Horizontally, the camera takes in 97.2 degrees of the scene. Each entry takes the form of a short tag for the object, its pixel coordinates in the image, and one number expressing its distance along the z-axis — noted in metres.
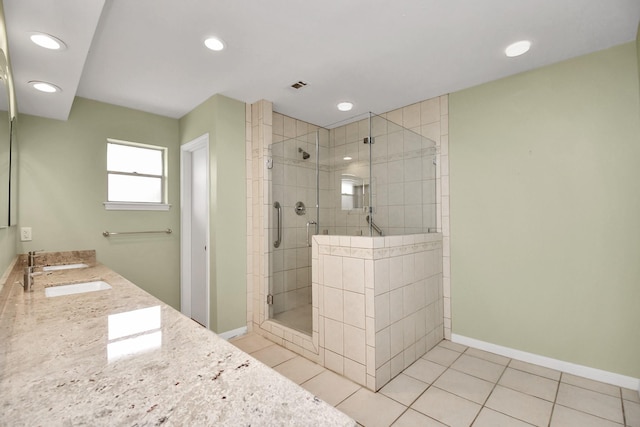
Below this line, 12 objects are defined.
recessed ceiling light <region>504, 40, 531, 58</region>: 1.94
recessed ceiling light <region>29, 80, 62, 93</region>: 1.92
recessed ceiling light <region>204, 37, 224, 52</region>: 1.88
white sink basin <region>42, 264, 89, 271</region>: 2.27
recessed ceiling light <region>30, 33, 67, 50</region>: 1.43
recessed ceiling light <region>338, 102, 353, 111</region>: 2.97
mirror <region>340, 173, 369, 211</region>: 2.16
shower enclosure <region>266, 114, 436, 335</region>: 2.19
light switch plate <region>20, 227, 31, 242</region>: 2.43
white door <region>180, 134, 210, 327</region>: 3.16
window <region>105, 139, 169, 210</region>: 2.93
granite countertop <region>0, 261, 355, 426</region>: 0.55
